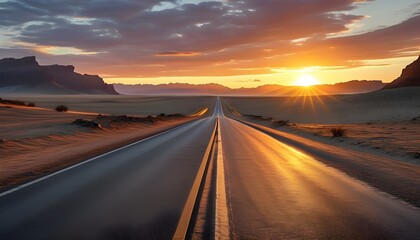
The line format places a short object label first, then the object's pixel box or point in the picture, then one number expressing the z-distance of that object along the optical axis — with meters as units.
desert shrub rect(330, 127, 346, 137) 26.59
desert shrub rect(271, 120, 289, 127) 44.59
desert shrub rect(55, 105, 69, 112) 55.06
